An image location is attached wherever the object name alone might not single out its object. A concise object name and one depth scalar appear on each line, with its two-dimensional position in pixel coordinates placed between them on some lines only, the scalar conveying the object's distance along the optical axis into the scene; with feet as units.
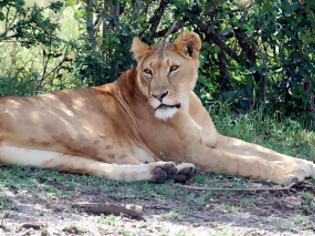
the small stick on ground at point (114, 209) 30.35
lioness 36.91
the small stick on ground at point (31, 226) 27.90
